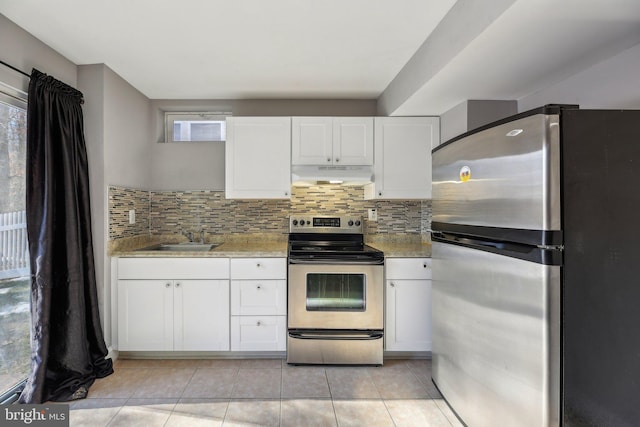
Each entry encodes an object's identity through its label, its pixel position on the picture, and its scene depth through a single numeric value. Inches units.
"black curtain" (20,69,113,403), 77.3
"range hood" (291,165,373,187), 108.0
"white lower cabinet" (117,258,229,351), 98.7
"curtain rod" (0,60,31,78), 71.7
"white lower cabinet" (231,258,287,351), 100.1
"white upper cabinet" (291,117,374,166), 111.2
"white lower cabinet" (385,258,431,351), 100.9
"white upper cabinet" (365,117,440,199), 111.7
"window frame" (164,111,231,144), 126.3
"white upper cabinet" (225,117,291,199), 111.0
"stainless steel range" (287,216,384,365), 98.0
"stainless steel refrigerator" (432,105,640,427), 46.8
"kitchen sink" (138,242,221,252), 117.3
